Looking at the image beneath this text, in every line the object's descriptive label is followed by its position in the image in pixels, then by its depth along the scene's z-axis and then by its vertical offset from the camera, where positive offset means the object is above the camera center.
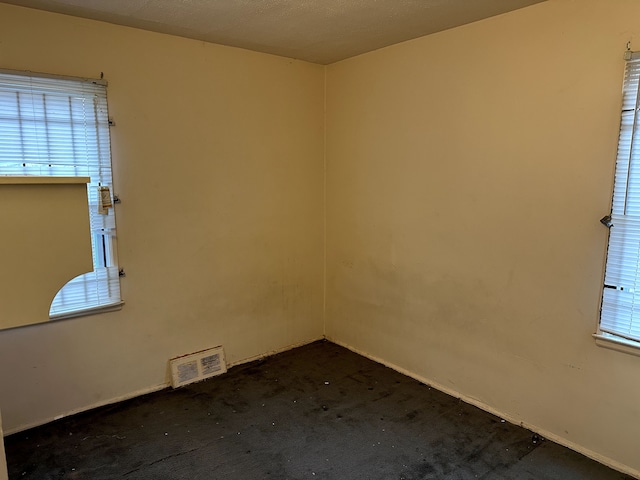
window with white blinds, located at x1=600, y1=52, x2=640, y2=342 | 2.07 -0.21
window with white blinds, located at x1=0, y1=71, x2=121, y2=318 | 2.40 +0.24
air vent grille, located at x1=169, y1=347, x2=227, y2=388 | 3.12 -1.32
